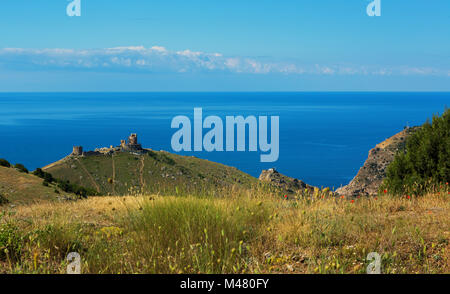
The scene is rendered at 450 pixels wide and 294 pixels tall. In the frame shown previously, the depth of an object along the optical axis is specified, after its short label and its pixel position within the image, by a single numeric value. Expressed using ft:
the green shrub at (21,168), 173.39
